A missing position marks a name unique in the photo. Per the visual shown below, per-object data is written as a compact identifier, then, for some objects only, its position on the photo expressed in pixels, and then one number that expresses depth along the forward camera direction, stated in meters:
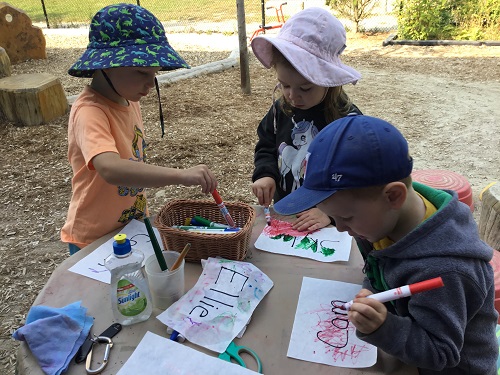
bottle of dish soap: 1.21
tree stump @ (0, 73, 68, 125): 5.08
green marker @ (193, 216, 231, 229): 1.61
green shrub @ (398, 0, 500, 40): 8.43
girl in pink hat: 1.71
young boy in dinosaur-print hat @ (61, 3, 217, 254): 1.50
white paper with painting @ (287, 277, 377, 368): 1.14
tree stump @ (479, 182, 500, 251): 2.58
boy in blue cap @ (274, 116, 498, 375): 0.98
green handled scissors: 1.12
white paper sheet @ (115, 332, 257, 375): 1.10
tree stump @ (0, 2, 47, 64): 7.74
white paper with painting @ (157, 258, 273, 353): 1.21
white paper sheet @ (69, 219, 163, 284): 1.50
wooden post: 5.83
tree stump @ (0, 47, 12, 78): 5.75
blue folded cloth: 1.13
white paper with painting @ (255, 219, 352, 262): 1.56
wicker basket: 1.46
